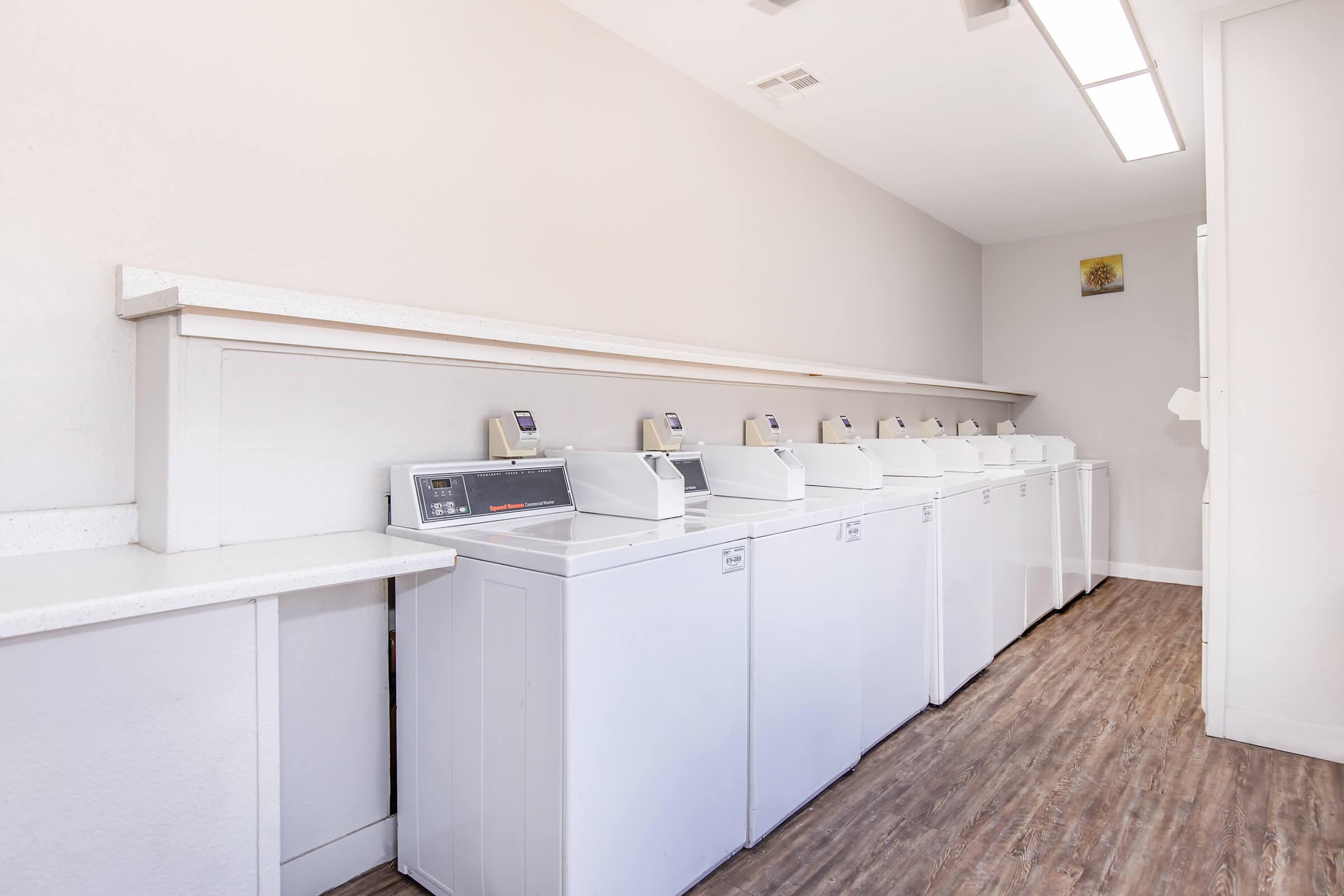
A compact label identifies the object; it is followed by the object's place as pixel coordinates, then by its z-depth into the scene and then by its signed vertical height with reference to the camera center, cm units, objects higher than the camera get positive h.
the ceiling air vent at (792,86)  296 +159
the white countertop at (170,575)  104 -21
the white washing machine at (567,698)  146 -56
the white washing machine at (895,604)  241 -55
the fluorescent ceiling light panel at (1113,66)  233 +147
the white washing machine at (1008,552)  329 -49
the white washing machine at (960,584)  281 -55
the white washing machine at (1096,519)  455 -45
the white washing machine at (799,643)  193 -56
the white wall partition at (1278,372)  240 +27
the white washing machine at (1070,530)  414 -48
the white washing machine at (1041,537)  372 -47
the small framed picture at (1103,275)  520 +132
